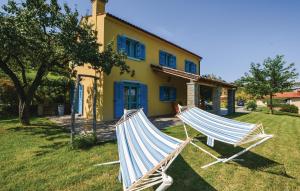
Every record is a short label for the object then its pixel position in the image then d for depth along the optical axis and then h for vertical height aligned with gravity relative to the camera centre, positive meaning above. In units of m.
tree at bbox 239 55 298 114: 14.75 +2.17
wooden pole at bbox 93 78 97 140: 4.65 -0.25
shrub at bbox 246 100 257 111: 17.75 -1.11
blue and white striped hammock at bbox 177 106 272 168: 3.20 -0.81
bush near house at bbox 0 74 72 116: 8.54 +0.06
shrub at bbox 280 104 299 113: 20.31 -1.69
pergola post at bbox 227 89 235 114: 13.29 -0.27
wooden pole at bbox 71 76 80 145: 4.19 -0.54
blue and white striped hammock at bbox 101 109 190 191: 1.55 -0.79
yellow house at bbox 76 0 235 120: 7.85 +1.17
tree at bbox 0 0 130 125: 5.34 +2.26
